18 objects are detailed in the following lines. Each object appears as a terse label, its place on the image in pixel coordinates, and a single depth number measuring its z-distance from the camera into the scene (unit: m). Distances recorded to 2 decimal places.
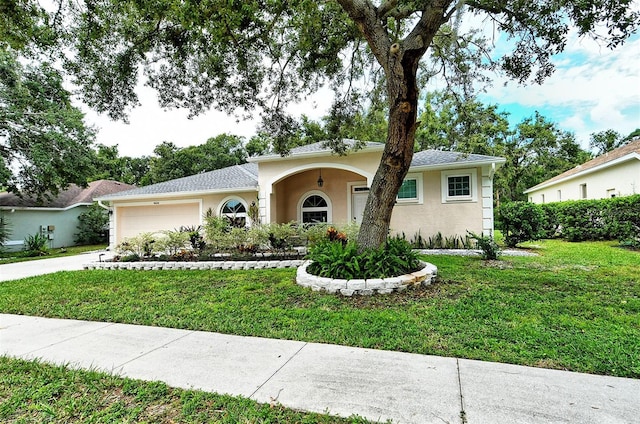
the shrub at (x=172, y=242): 9.78
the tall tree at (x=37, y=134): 14.38
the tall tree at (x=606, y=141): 31.22
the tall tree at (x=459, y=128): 9.75
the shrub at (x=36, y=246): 14.64
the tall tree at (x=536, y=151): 24.34
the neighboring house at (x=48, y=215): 16.61
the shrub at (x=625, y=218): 10.52
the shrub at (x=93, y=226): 19.34
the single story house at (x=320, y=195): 10.57
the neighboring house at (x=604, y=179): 12.41
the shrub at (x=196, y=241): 9.97
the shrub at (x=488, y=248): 8.33
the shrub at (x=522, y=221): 10.53
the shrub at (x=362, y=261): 5.75
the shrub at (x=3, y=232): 15.28
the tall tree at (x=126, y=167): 29.30
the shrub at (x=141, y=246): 9.88
